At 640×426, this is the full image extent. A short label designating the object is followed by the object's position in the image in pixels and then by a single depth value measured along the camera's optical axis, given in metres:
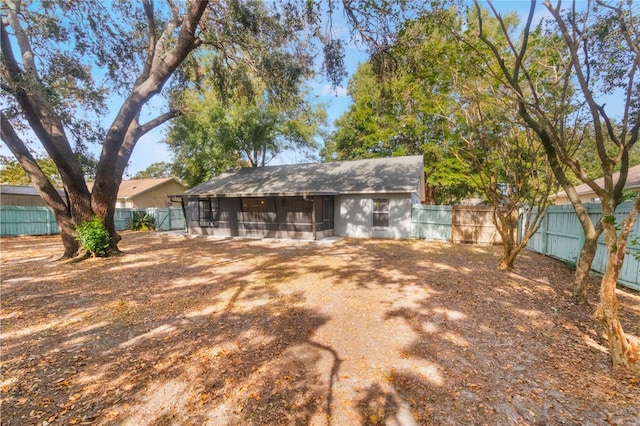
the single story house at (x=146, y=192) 25.64
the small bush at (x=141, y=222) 18.59
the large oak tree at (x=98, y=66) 7.48
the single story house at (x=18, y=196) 17.81
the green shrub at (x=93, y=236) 8.54
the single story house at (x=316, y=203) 13.22
